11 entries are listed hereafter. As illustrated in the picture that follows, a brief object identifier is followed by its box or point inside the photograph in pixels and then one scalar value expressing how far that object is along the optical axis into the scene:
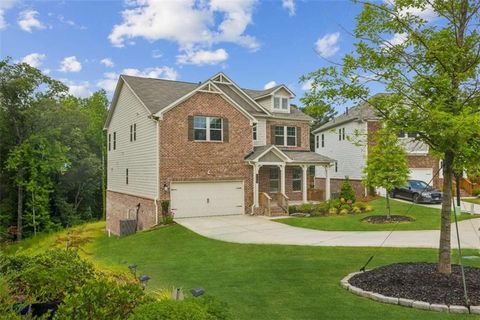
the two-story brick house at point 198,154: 19.47
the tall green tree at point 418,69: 7.03
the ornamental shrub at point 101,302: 3.59
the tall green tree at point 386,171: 17.69
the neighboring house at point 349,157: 27.80
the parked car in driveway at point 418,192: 23.56
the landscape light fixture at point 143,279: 5.60
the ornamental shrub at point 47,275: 4.63
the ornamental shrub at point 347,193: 21.97
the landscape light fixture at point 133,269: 6.39
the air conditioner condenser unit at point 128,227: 20.30
